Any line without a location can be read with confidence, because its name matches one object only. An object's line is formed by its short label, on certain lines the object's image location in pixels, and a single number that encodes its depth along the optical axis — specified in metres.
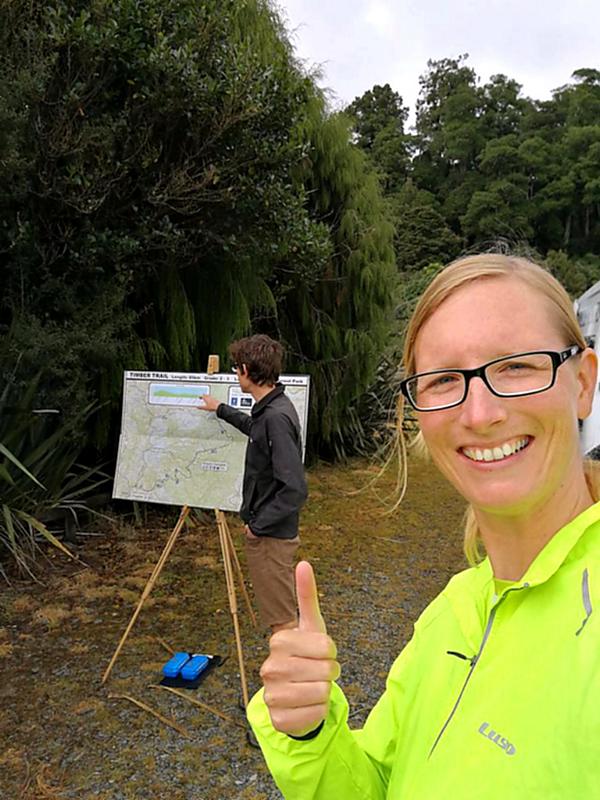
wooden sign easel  3.17
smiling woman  0.72
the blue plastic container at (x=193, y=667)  3.38
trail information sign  3.65
